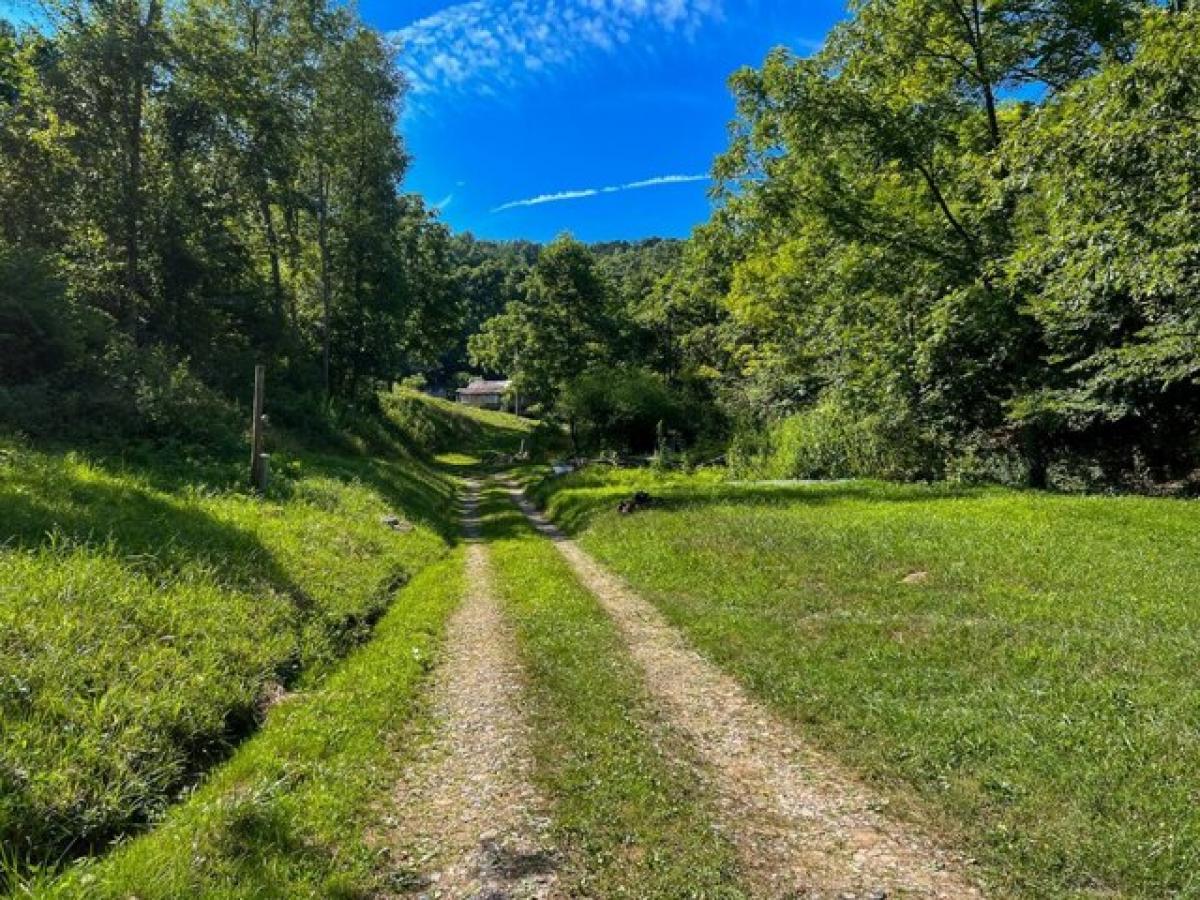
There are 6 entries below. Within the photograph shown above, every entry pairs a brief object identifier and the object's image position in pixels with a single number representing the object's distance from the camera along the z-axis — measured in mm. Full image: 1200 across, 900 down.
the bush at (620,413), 38562
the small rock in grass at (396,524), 17094
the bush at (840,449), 24766
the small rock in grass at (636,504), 18938
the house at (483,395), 110750
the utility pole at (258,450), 14961
